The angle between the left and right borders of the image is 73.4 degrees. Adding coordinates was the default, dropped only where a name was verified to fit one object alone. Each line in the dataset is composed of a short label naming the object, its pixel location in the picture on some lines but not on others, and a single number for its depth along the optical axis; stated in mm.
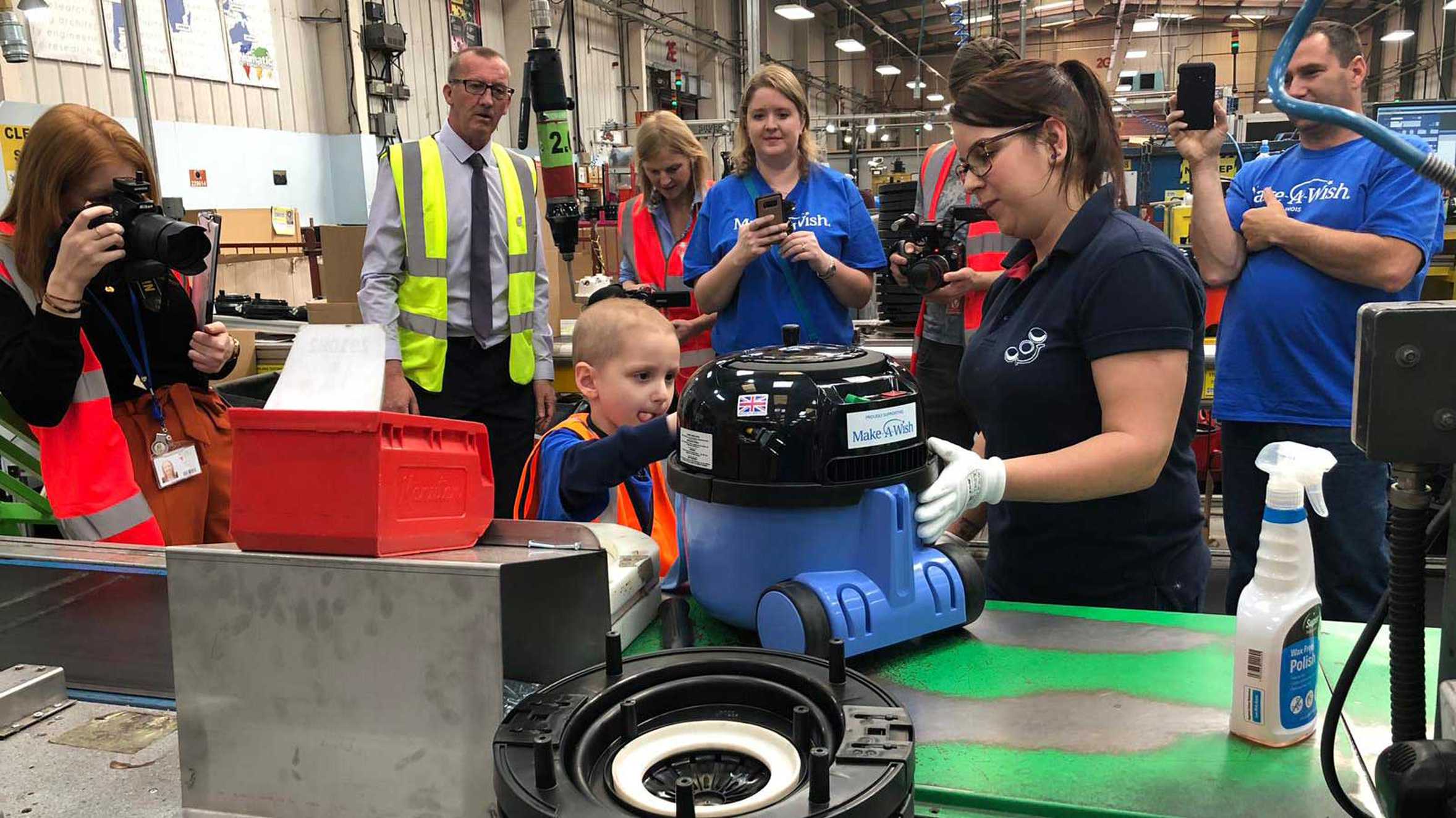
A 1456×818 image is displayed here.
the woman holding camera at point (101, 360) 1546
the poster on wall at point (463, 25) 7871
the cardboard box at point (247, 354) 3125
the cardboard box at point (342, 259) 3721
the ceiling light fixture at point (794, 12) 10656
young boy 1264
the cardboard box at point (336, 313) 3639
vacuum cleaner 952
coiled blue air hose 693
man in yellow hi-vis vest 2559
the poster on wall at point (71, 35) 4590
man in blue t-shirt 1915
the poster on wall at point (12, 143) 3164
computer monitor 3844
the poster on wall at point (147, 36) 4949
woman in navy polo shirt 1144
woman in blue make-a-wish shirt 2428
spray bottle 764
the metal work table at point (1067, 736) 765
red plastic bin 740
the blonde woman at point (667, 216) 2822
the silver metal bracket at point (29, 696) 971
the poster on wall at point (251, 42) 5793
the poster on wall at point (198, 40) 5375
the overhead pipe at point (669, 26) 9906
